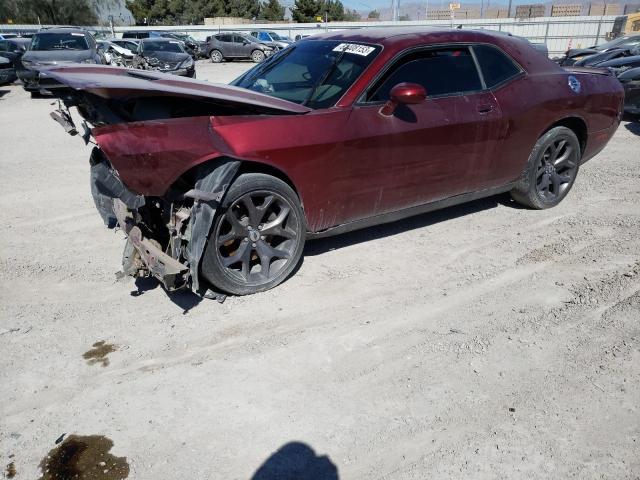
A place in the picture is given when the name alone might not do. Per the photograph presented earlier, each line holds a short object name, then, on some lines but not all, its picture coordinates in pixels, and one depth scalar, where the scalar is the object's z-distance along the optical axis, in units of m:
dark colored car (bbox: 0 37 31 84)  16.25
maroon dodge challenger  3.06
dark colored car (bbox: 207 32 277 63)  27.36
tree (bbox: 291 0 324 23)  55.84
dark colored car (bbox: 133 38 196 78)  16.11
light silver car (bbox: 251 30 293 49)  30.02
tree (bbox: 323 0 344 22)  59.51
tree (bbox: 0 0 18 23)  46.31
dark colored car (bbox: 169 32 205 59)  28.95
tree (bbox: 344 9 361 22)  70.88
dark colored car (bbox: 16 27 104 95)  14.01
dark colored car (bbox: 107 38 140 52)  21.37
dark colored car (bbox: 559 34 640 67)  13.75
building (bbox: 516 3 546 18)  46.69
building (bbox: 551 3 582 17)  49.31
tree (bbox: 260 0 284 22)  64.00
